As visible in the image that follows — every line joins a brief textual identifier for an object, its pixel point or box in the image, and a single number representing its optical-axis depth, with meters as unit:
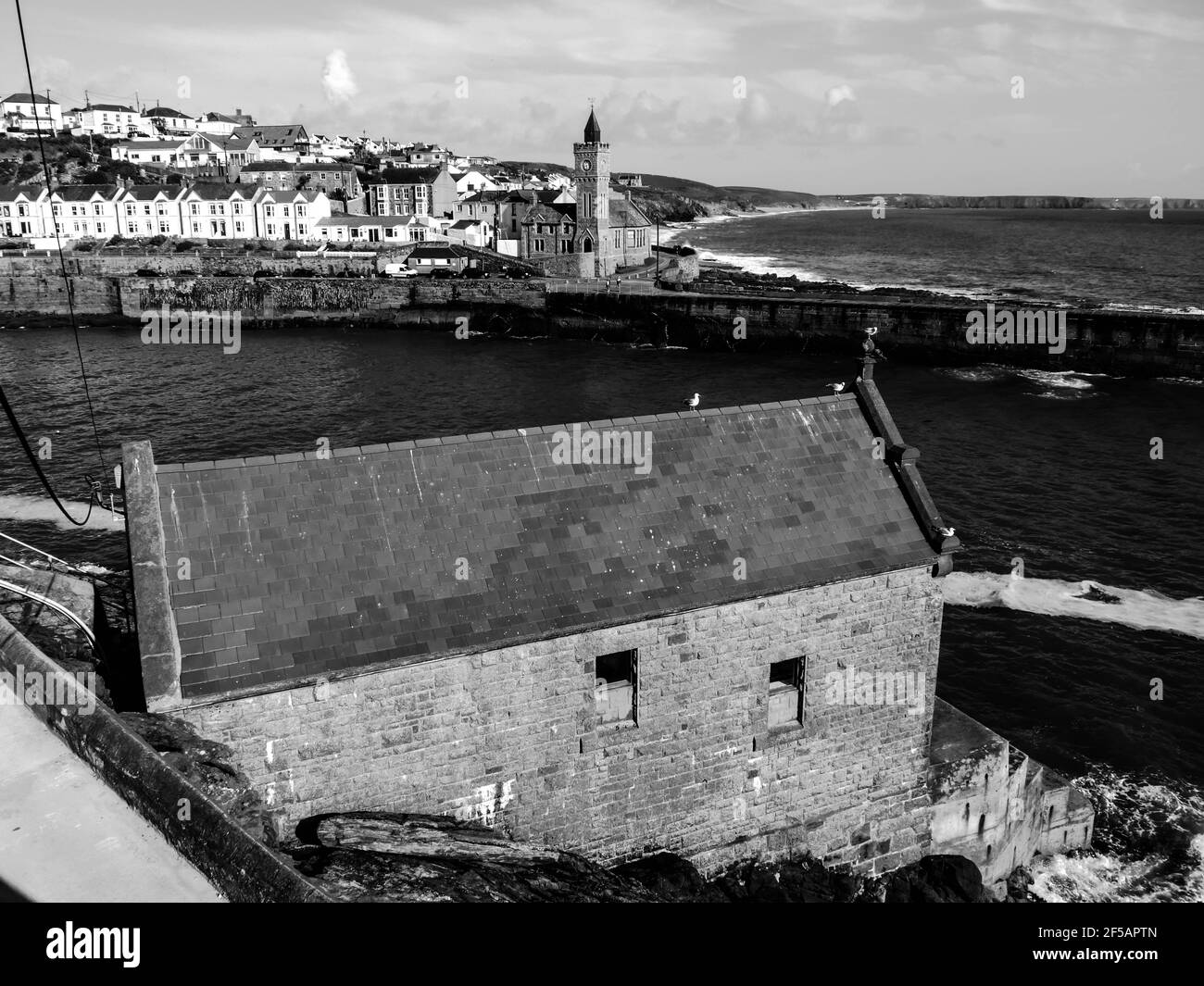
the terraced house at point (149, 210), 125.62
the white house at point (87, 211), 124.25
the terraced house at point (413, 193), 143.00
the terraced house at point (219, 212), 126.44
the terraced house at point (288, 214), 127.19
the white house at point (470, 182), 153.44
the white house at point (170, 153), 194.62
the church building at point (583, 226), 103.94
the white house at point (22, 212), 123.38
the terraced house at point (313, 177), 157.38
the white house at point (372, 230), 121.94
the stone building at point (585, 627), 13.80
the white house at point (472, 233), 122.19
